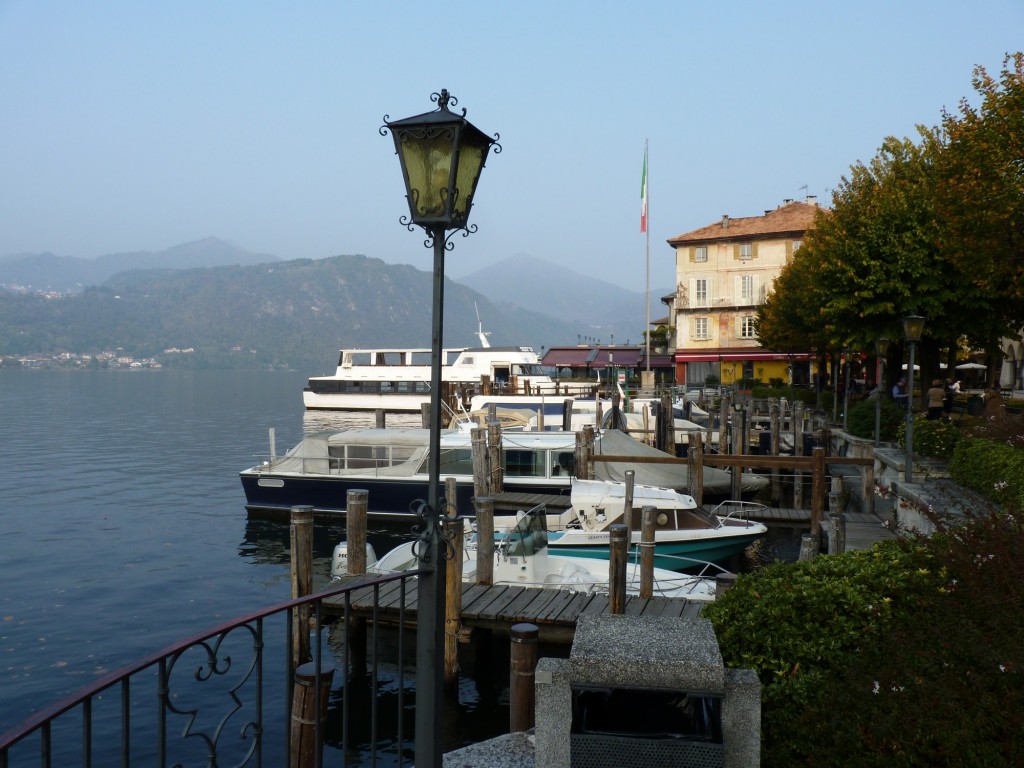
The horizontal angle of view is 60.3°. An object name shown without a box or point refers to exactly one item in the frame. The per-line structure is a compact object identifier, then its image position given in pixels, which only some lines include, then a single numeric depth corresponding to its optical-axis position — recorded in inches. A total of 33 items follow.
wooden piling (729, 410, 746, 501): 989.8
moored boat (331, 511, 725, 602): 574.6
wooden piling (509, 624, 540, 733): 300.8
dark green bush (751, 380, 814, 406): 1912.5
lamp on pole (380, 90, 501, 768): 201.5
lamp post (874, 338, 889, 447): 914.1
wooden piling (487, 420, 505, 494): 958.4
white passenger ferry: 2662.4
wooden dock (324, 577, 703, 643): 492.4
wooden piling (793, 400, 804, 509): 975.0
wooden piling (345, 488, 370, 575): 540.4
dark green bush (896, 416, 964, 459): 771.4
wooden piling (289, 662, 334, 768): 249.8
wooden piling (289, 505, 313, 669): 494.6
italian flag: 2155.3
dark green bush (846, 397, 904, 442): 1035.3
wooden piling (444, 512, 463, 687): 469.1
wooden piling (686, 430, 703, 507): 895.9
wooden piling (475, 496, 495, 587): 542.6
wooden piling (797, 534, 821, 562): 517.3
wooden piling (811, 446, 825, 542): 815.7
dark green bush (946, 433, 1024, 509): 476.5
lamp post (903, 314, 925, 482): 693.3
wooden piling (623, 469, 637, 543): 687.7
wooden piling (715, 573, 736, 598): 430.6
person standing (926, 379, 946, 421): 1111.0
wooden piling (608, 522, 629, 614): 475.7
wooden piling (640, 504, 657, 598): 524.2
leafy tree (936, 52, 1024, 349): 786.8
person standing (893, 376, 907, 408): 1248.2
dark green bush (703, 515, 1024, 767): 185.3
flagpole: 2158.0
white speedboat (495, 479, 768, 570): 699.4
